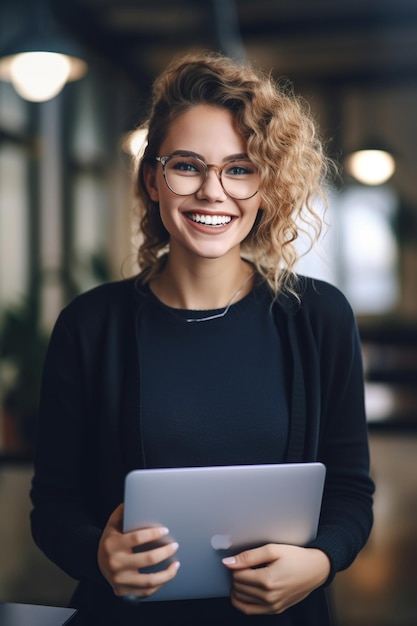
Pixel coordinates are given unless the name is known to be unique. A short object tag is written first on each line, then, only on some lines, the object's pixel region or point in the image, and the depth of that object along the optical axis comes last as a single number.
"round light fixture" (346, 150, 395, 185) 5.18
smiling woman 1.29
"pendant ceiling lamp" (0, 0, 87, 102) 3.07
